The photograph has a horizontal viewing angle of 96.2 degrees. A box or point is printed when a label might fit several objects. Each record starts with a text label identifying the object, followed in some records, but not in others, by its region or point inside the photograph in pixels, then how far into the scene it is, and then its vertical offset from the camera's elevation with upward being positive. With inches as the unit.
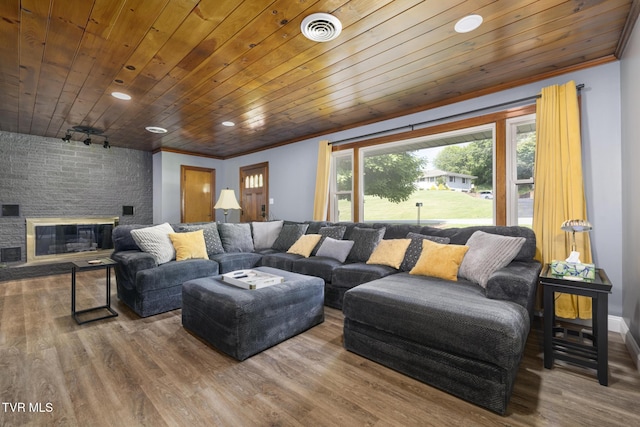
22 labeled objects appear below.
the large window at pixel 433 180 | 141.6 +19.4
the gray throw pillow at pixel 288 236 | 171.0 -13.1
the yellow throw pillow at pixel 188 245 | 137.7 -15.3
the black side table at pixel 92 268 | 111.3 -27.1
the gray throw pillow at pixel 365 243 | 135.8 -13.8
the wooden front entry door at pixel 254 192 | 232.9 +18.7
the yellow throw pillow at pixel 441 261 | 98.4 -16.8
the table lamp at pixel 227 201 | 199.2 +9.3
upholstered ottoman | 82.4 -30.8
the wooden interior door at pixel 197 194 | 247.9 +18.5
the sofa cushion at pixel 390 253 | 120.4 -16.7
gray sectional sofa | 62.0 -24.6
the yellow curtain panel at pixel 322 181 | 185.3 +21.5
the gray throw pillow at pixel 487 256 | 89.9 -13.7
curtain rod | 113.9 +45.8
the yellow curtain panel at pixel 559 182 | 100.9 +11.6
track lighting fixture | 177.9 +53.3
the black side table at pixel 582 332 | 69.5 -29.9
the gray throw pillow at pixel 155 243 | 129.8 -13.1
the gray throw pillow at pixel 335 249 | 140.0 -17.3
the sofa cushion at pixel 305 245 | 151.8 -16.6
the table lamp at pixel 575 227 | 82.5 -3.9
